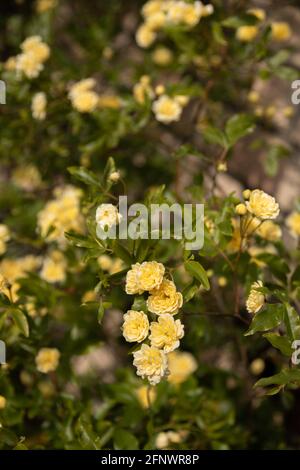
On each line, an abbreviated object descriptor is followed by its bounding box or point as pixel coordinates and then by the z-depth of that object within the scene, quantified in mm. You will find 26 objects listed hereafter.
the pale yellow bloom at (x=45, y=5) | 1229
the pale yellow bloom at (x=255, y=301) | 764
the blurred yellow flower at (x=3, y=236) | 931
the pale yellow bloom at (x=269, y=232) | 905
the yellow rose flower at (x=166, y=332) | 755
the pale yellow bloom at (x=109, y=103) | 1110
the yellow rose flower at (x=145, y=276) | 756
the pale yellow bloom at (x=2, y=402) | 838
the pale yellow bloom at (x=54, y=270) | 987
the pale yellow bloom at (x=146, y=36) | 1125
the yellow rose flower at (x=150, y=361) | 756
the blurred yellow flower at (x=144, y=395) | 955
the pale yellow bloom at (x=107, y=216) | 786
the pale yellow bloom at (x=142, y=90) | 1023
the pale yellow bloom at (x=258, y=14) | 1005
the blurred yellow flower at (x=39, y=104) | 1025
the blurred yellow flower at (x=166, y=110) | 996
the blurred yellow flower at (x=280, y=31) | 1113
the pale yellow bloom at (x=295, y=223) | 934
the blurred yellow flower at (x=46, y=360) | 913
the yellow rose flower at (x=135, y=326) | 757
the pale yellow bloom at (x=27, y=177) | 1200
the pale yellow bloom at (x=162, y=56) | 1168
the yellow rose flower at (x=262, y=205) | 783
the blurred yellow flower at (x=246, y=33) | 1072
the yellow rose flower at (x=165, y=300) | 758
